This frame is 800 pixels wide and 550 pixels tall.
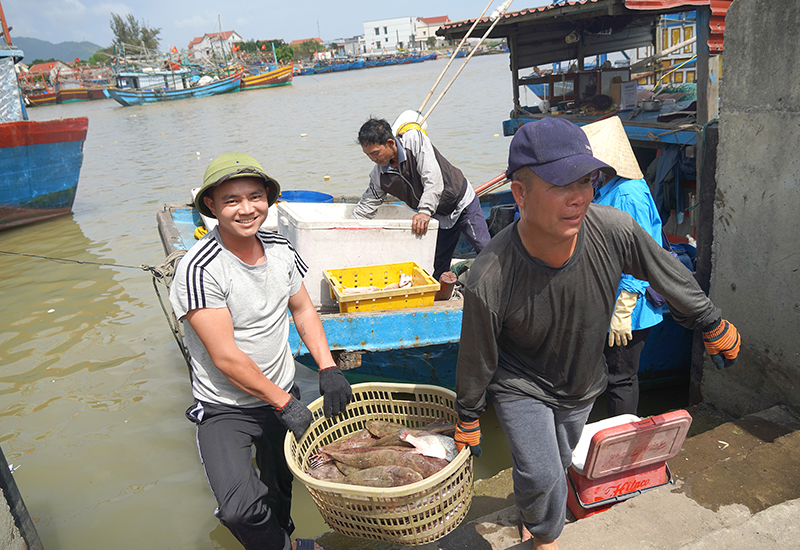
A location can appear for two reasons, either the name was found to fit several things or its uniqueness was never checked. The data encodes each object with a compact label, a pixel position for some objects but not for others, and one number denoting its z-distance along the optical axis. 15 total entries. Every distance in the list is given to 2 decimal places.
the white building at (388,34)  118.00
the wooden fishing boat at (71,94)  64.00
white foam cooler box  4.09
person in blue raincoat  2.78
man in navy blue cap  1.71
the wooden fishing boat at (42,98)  59.38
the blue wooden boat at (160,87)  49.59
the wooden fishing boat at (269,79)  55.97
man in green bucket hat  2.09
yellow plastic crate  3.76
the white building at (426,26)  117.46
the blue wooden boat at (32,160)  10.81
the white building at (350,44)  117.95
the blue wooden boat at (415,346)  3.60
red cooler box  2.20
